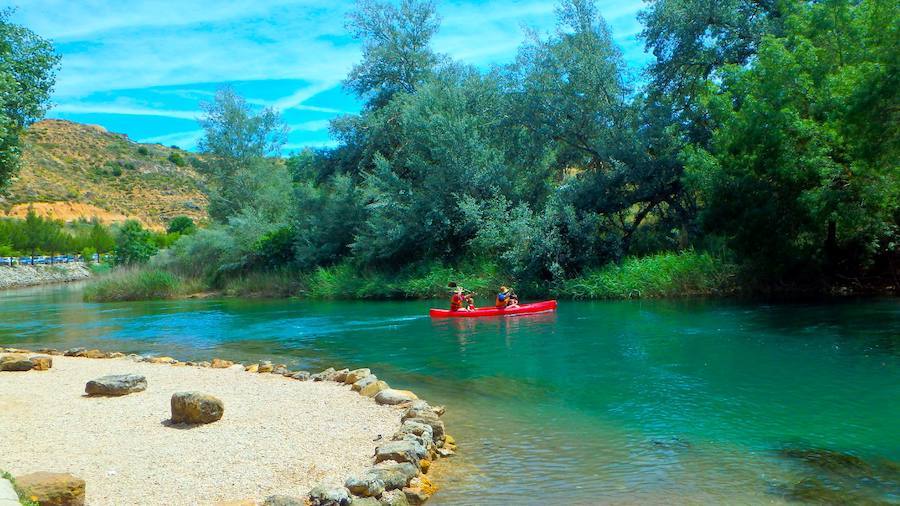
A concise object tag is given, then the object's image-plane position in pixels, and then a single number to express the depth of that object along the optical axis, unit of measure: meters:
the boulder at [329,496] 6.02
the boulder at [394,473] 6.58
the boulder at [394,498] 6.29
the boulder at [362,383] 10.88
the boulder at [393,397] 9.81
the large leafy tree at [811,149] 14.30
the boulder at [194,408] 8.42
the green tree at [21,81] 12.39
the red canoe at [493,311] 21.45
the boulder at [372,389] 10.52
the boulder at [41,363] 12.60
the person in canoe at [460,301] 21.62
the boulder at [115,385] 10.10
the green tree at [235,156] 45.12
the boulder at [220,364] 13.89
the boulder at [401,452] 7.16
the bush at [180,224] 73.44
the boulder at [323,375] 12.09
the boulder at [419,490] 6.55
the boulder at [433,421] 8.31
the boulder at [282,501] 5.85
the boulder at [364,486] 6.33
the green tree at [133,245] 49.53
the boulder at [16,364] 12.30
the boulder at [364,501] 6.14
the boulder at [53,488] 5.18
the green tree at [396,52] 36.81
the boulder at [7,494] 4.18
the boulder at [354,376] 11.52
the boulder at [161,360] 14.87
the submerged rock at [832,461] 7.16
